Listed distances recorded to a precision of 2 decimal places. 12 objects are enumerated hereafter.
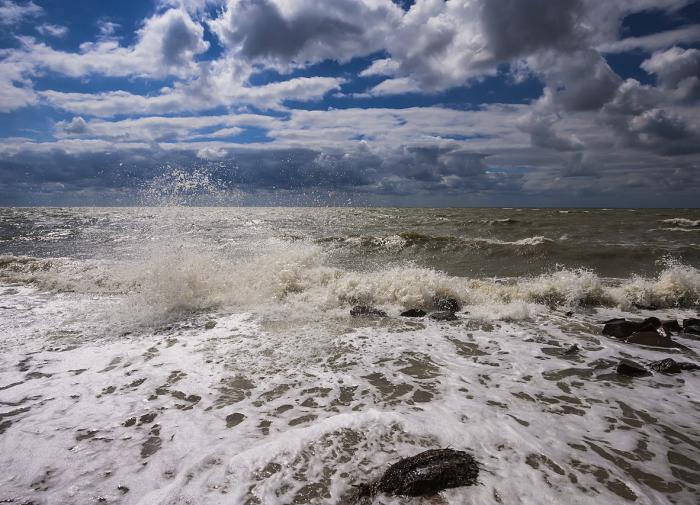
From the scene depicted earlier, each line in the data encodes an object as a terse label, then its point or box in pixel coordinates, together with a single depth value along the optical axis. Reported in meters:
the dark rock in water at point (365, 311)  8.46
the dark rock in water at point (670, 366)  5.42
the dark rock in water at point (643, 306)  9.12
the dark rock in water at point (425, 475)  3.04
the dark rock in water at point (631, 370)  5.31
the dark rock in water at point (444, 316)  8.17
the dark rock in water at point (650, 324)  7.11
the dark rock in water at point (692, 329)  7.11
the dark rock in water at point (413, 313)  8.46
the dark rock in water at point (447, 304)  8.81
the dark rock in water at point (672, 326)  7.19
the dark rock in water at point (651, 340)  6.48
